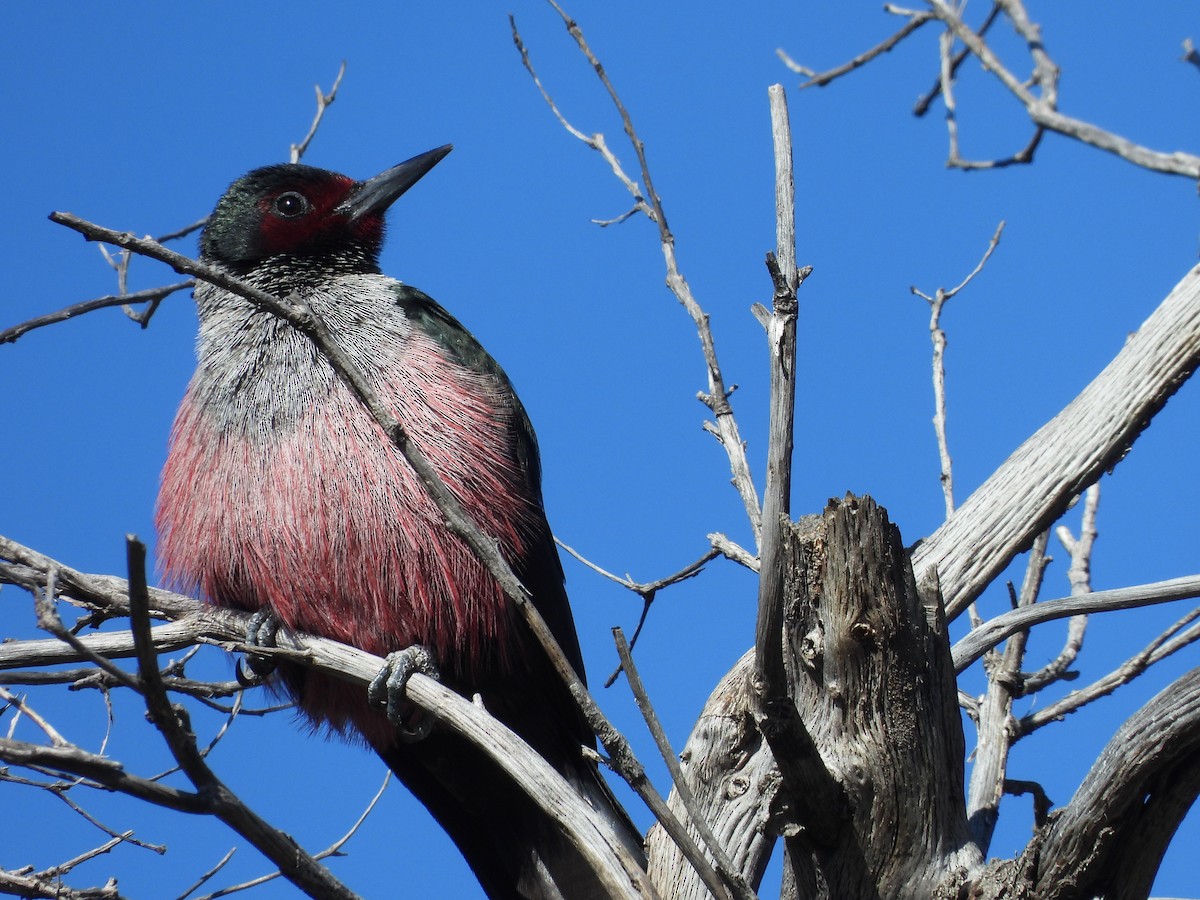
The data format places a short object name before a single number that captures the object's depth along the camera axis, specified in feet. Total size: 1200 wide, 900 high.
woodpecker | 29.96
